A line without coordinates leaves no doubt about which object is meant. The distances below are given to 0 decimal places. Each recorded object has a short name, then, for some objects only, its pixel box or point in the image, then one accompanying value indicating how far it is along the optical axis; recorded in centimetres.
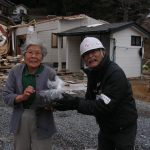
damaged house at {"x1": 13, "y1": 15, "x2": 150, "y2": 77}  983
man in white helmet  158
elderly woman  178
